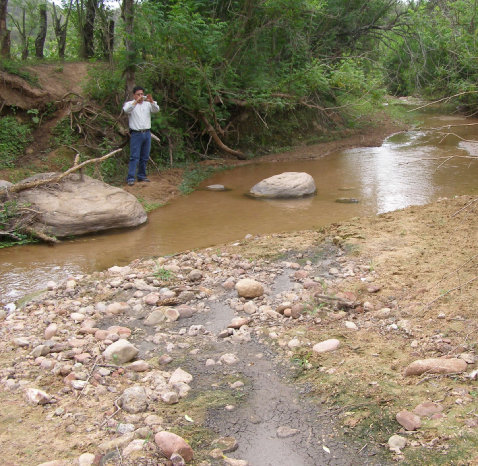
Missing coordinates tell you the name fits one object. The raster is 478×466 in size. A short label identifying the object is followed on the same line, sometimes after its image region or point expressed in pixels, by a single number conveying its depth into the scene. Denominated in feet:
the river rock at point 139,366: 10.86
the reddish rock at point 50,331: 12.47
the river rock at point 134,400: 9.42
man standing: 29.09
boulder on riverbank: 22.08
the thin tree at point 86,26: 42.54
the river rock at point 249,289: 14.52
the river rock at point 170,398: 9.72
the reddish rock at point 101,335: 12.25
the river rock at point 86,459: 8.03
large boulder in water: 28.37
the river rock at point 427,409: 8.64
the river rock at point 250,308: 13.65
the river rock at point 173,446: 8.10
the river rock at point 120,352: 11.15
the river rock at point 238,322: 12.80
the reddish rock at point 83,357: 11.16
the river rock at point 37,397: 9.67
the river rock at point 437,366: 9.67
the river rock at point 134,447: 8.18
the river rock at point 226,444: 8.45
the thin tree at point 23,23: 42.17
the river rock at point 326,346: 11.22
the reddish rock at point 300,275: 15.84
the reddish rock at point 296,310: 13.12
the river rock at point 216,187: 31.27
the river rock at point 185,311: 13.61
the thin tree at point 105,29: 40.04
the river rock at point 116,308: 13.87
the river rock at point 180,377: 10.44
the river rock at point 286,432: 8.79
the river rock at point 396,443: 8.09
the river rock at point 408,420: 8.43
